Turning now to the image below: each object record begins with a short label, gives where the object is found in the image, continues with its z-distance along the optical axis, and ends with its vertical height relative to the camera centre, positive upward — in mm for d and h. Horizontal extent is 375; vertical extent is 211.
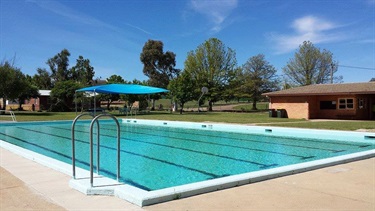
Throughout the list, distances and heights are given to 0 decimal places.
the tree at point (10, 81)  27381 +2313
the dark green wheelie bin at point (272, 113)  24812 -401
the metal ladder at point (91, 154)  4234 -701
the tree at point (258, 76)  40250 +4302
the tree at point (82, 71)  56062 +6912
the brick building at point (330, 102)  22109 +489
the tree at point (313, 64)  40844 +5993
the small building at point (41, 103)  39250 +487
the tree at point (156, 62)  53688 +8152
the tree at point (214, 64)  41438 +6047
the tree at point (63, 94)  36812 +1542
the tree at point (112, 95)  34028 +1407
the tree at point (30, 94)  35750 +1500
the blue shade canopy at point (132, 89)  11969 +732
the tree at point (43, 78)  56847 +5442
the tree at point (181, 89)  33188 +2031
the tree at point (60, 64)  60656 +8592
